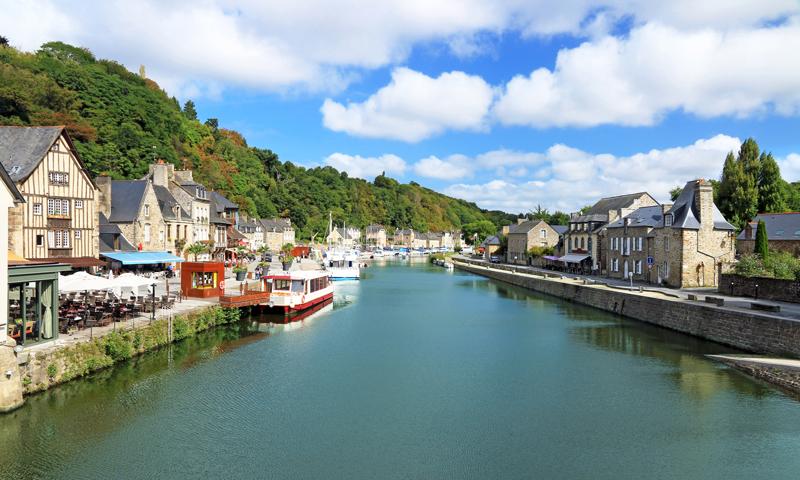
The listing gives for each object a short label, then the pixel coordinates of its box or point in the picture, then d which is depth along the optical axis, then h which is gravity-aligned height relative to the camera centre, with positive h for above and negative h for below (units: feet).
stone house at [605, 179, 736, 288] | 102.58 -0.40
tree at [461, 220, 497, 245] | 463.42 +7.06
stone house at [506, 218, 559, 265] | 212.43 +0.61
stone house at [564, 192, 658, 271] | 147.54 +3.99
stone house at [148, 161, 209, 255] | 139.03 +11.27
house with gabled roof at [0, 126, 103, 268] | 81.41 +6.73
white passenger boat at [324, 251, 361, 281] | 184.24 -10.71
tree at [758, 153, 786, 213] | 163.74 +15.67
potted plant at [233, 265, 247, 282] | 108.78 -7.53
